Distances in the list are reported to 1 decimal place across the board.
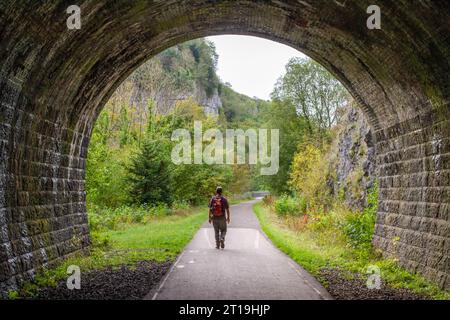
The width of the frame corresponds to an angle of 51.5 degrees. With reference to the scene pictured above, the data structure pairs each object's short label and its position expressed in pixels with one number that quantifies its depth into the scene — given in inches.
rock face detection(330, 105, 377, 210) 617.9
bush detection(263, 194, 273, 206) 1680.6
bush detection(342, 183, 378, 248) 504.1
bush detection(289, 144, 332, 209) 887.7
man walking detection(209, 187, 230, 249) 551.2
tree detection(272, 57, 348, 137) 1577.3
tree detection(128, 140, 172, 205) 1045.2
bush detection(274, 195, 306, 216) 1053.2
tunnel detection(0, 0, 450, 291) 316.8
